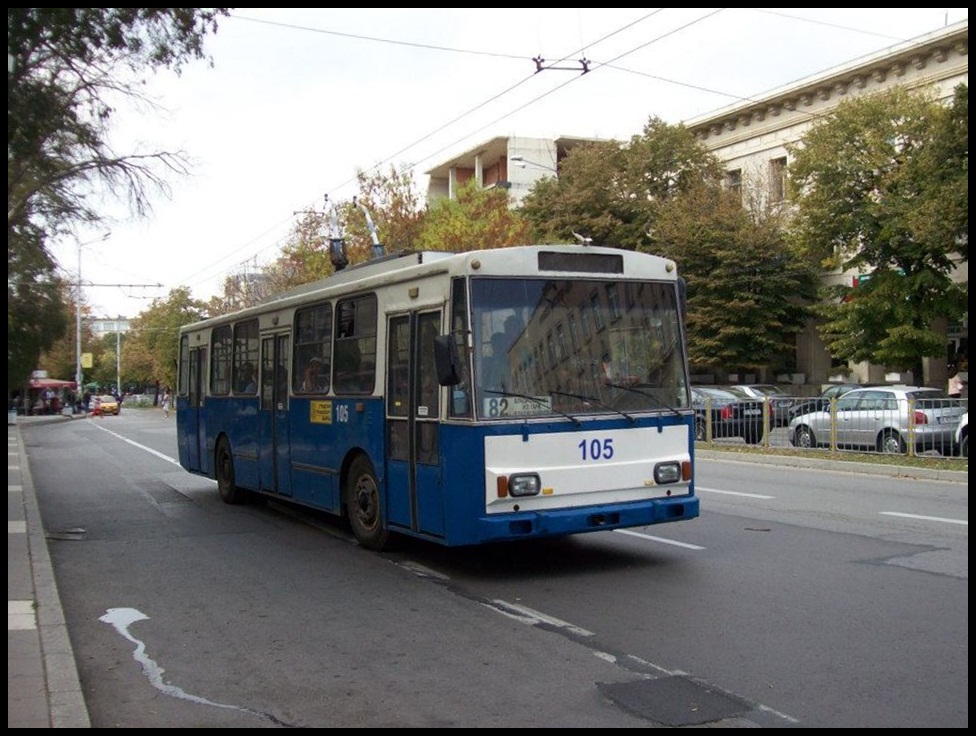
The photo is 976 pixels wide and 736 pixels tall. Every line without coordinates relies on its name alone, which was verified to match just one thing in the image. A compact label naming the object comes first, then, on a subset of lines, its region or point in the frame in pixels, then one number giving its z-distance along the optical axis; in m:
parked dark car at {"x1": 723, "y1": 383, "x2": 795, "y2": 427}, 21.50
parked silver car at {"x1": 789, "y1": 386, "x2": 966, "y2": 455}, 18.08
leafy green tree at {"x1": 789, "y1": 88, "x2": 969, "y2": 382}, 32.66
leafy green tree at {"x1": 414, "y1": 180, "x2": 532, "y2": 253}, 38.12
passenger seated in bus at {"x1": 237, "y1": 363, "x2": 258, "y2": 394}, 13.24
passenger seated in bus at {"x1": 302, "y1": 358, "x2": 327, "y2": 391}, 10.98
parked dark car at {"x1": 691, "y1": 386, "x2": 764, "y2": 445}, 22.30
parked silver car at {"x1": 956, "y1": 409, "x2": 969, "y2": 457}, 17.70
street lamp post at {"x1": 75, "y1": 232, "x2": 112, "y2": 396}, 73.00
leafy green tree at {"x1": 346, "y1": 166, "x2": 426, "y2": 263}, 38.69
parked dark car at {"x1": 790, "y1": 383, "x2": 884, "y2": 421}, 20.45
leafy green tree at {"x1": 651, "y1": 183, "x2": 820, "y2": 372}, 39.72
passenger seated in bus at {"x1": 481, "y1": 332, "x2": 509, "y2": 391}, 8.26
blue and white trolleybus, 8.24
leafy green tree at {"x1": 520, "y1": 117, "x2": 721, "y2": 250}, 44.78
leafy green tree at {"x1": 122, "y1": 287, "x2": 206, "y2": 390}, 95.55
